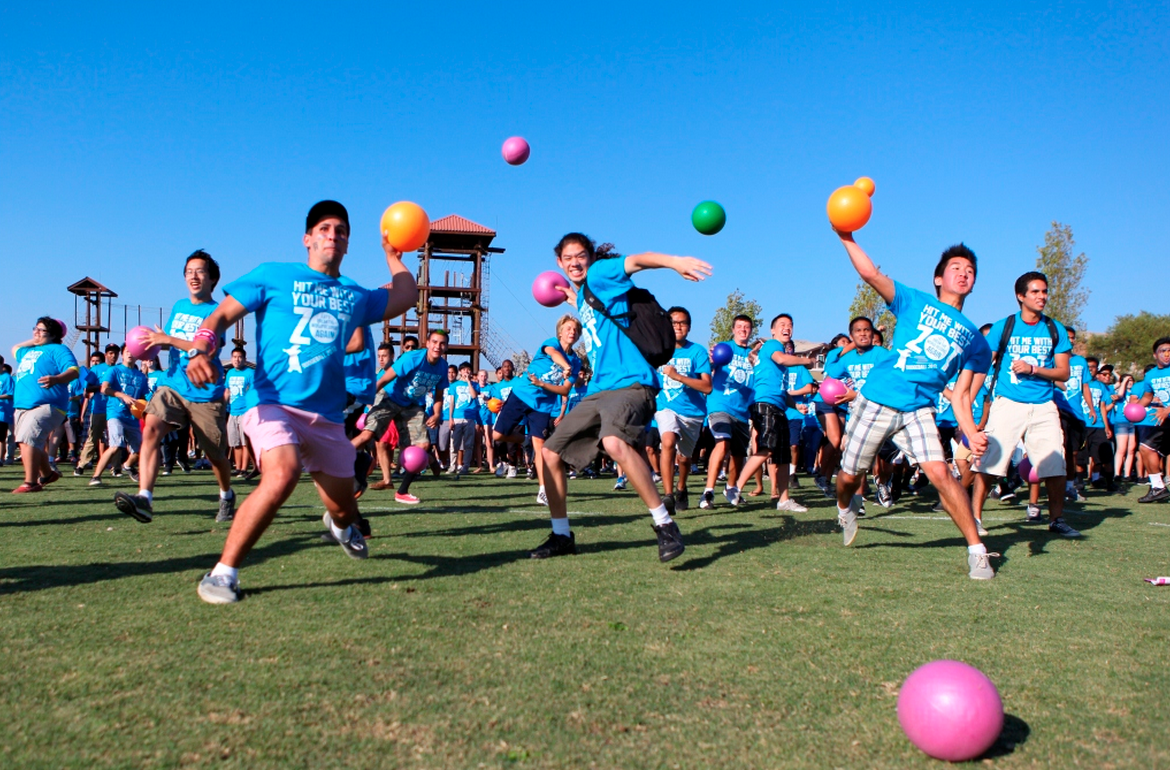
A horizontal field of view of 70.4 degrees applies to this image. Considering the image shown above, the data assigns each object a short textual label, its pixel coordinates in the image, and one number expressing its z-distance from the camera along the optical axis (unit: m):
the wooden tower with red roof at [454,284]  42.47
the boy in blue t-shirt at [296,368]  4.20
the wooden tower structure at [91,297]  32.62
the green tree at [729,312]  41.66
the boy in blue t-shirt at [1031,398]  7.25
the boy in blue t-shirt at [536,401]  11.97
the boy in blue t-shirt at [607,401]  5.43
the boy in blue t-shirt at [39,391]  9.59
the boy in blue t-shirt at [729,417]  9.94
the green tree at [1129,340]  56.31
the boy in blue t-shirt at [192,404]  6.98
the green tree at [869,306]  35.34
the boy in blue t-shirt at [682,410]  9.37
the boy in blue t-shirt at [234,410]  14.30
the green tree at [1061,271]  33.97
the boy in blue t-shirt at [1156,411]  12.24
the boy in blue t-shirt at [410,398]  9.70
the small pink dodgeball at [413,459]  9.88
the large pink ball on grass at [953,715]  2.37
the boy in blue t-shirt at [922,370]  5.71
